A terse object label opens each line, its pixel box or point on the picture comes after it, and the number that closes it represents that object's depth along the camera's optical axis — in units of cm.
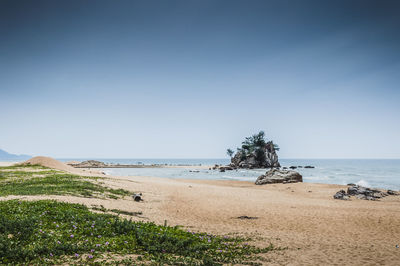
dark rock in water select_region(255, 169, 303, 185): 4674
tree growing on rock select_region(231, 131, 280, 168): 11323
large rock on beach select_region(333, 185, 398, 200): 2914
